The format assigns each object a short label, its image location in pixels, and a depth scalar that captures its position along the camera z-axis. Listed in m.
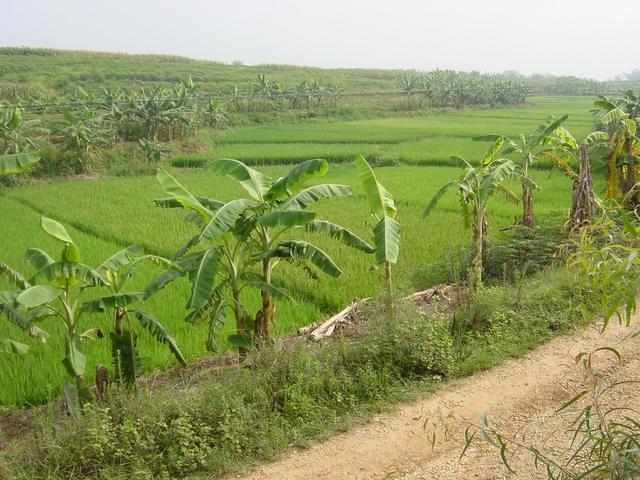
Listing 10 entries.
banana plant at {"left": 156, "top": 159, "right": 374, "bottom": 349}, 4.96
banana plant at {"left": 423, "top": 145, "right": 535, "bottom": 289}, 6.77
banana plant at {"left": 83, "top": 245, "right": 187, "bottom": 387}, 4.84
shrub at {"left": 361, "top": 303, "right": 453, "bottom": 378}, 4.92
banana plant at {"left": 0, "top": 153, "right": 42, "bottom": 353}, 4.75
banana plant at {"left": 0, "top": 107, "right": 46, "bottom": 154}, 16.33
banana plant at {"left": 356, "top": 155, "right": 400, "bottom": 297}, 5.25
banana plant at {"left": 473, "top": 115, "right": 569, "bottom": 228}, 7.96
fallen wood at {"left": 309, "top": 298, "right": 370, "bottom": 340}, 5.84
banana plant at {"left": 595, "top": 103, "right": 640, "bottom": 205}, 8.66
